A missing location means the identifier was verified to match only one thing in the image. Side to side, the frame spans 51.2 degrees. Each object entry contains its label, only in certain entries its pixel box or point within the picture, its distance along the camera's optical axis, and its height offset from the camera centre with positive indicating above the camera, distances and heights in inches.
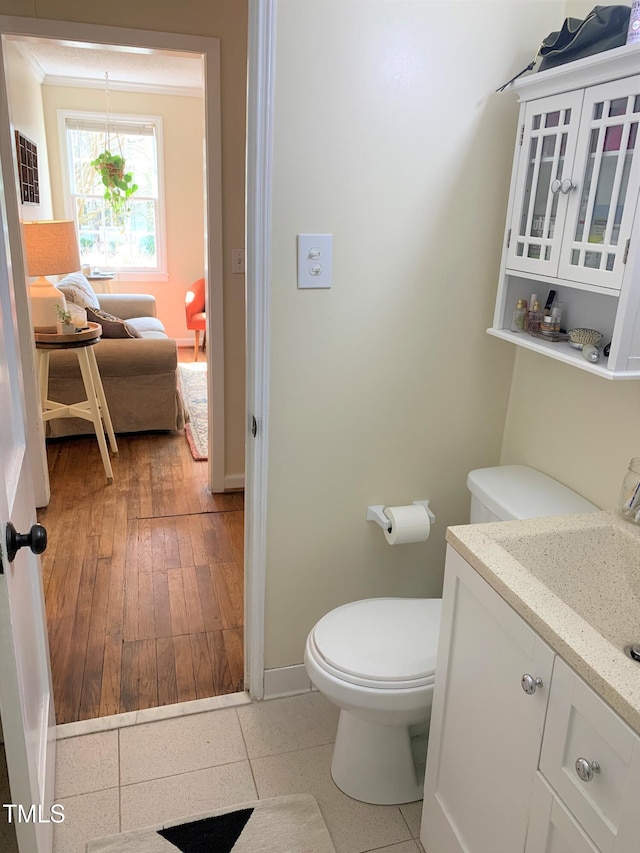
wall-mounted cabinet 51.9 +1.8
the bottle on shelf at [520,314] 69.2 -9.3
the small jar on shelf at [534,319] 67.4 -9.6
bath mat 63.2 -57.6
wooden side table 131.7 -35.4
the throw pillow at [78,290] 174.1 -22.9
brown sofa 156.2 -40.8
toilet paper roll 75.5 -33.6
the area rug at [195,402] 164.2 -54.5
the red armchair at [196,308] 248.8 -36.7
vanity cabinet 38.2 -33.5
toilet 61.9 -40.5
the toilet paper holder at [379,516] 76.9 -33.5
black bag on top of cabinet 53.7 +14.8
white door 44.7 -32.8
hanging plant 248.1 +8.2
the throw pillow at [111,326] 164.9 -28.9
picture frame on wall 171.5 +8.0
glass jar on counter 56.0 -21.6
